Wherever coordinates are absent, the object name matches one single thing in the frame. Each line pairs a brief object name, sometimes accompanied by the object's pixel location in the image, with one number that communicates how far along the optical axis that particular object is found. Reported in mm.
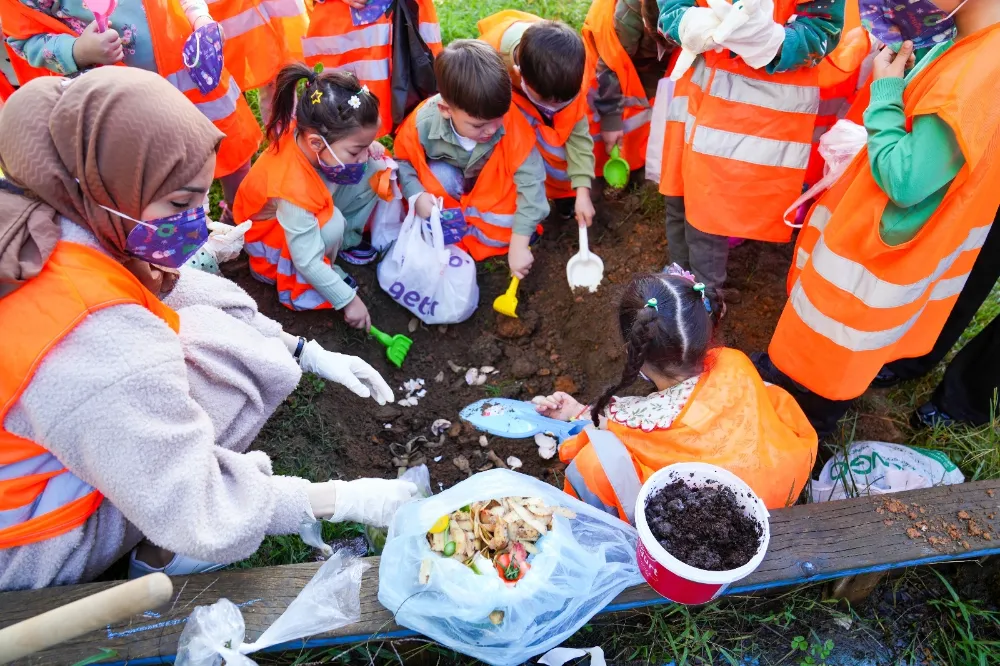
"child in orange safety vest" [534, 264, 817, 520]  1878
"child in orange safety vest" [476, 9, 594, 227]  2834
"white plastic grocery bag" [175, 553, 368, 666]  1591
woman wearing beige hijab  1371
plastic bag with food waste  1589
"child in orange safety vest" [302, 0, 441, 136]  3311
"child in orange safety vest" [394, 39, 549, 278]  3090
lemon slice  1699
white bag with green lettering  2346
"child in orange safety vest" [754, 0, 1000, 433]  1646
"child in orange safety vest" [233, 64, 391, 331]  2643
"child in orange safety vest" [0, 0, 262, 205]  2508
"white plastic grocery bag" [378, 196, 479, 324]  3164
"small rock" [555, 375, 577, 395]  3000
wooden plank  1630
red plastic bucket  1484
